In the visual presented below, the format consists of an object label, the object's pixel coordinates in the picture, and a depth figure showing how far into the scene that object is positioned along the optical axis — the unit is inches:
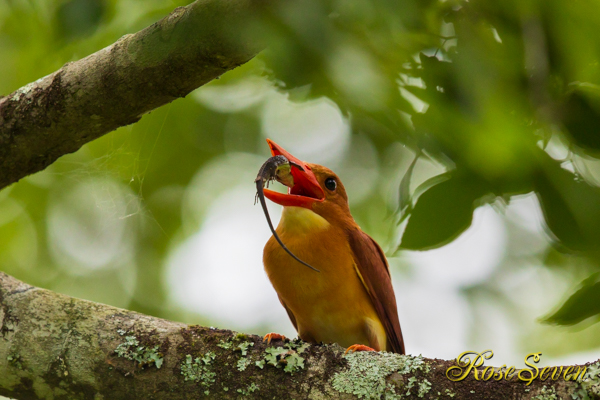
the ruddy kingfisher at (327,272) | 261.9
